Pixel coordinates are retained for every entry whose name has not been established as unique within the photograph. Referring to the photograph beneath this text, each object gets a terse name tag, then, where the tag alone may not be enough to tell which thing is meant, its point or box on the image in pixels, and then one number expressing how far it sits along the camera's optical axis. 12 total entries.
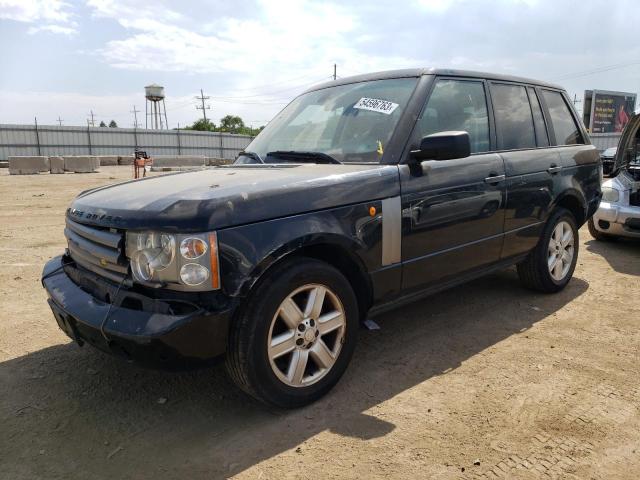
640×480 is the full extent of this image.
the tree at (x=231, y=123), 82.18
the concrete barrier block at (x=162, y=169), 25.93
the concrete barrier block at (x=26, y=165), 22.15
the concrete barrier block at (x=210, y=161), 30.12
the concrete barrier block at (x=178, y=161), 28.88
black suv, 2.36
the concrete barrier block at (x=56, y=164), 23.23
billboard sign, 39.57
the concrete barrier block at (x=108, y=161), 29.37
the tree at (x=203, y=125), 78.69
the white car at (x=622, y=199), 6.46
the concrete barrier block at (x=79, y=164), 23.73
